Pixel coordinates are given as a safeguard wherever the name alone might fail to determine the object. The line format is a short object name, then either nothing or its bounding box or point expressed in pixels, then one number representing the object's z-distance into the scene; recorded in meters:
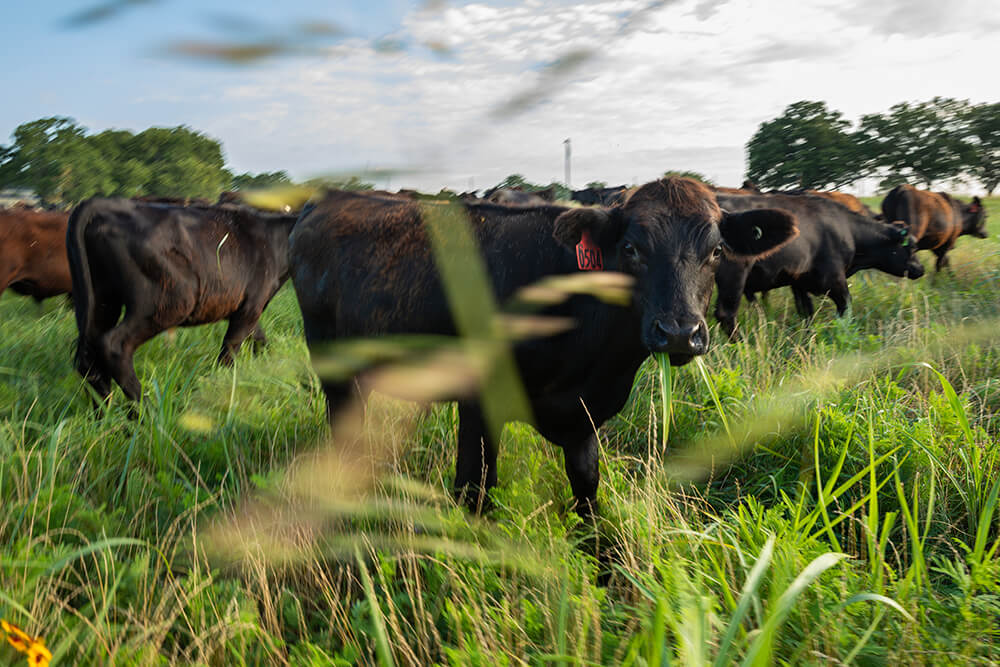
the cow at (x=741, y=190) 9.84
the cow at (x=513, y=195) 10.91
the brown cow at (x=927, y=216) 11.79
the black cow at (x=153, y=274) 4.91
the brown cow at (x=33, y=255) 7.69
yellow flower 1.47
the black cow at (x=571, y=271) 2.64
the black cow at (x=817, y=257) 7.47
